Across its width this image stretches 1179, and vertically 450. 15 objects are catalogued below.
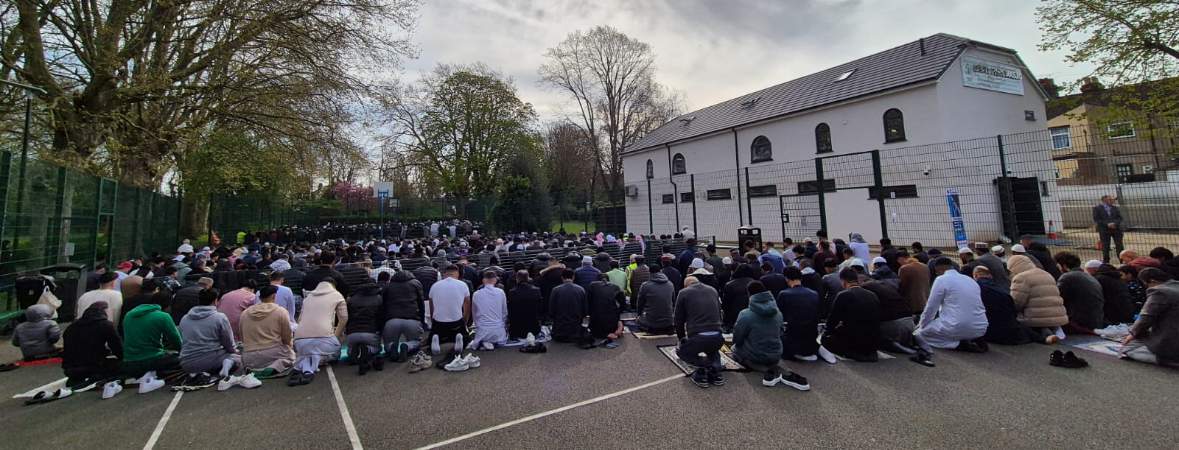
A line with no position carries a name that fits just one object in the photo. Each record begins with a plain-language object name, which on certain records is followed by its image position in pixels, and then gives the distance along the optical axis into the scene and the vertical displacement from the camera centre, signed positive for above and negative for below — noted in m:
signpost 21.22 +3.14
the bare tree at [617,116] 38.38 +11.52
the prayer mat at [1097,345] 5.42 -1.49
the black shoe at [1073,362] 4.92 -1.47
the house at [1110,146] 9.33 +1.88
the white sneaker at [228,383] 4.99 -1.36
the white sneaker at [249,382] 5.06 -1.37
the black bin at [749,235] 11.83 +0.16
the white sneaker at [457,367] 5.63 -1.43
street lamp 7.61 +1.41
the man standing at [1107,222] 9.76 +0.10
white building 14.17 +4.08
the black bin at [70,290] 7.70 -0.39
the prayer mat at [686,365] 5.28 -1.48
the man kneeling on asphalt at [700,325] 5.27 -1.00
